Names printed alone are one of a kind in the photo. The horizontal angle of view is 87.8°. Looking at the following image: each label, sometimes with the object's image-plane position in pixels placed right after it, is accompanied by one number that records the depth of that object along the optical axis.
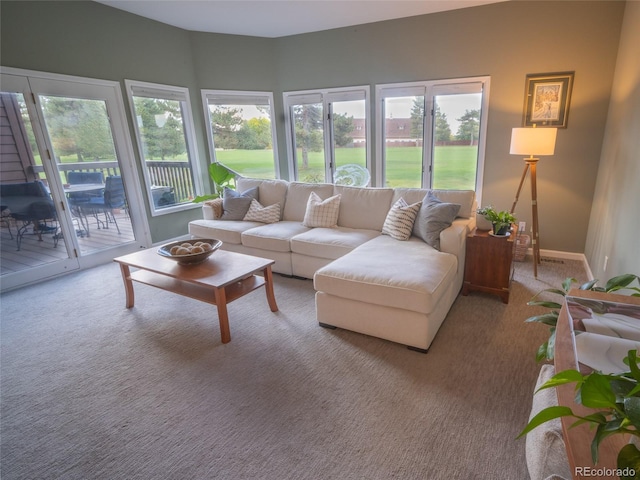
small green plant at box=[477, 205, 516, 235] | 2.84
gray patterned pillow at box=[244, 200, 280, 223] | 4.07
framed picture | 3.56
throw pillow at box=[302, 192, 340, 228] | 3.69
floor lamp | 3.13
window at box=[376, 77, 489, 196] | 4.14
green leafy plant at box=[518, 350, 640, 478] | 0.58
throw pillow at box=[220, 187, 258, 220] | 4.20
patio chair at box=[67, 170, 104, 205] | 3.86
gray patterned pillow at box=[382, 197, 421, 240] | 3.07
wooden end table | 2.77
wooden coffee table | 2.39
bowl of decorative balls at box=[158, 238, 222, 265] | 2.60
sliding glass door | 3.45
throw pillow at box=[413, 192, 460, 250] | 2.85
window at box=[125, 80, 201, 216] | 4.47
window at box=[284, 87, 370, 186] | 4.95
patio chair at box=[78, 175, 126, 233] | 4.12
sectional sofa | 2.22
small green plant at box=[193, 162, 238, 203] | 5.07
